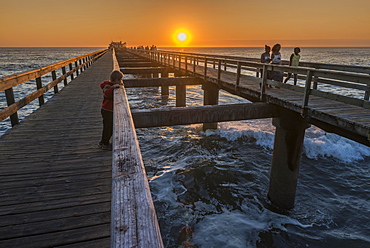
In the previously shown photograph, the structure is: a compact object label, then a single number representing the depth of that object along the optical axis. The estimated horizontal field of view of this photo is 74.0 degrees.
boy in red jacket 4.33
